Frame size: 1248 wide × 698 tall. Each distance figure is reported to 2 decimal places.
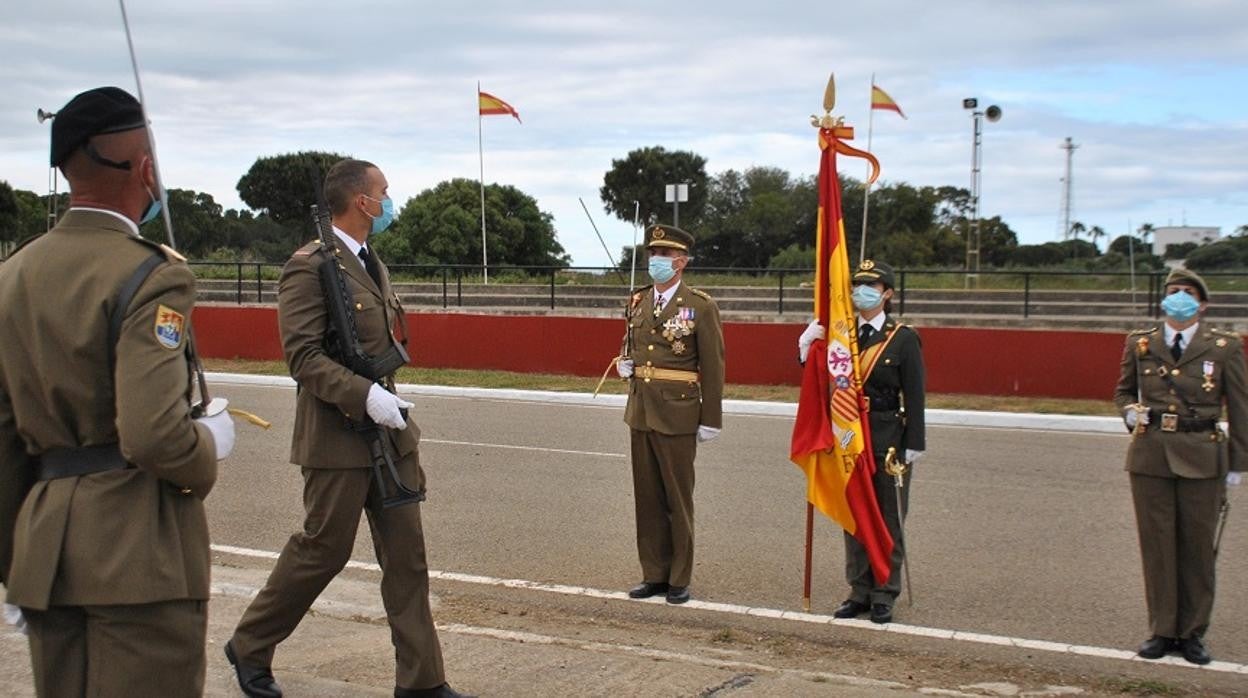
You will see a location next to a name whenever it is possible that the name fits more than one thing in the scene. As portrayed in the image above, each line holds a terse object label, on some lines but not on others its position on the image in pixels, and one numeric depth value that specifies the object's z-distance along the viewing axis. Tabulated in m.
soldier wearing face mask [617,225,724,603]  6.82
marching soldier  4.55
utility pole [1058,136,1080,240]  34.03
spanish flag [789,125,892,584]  6.39
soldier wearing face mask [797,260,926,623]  6.49
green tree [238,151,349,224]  32.32
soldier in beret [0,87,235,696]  2.81
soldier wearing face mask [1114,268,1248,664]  5.95
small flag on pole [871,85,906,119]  21.53
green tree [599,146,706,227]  57.75
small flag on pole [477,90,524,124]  28.55
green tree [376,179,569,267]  39.28
